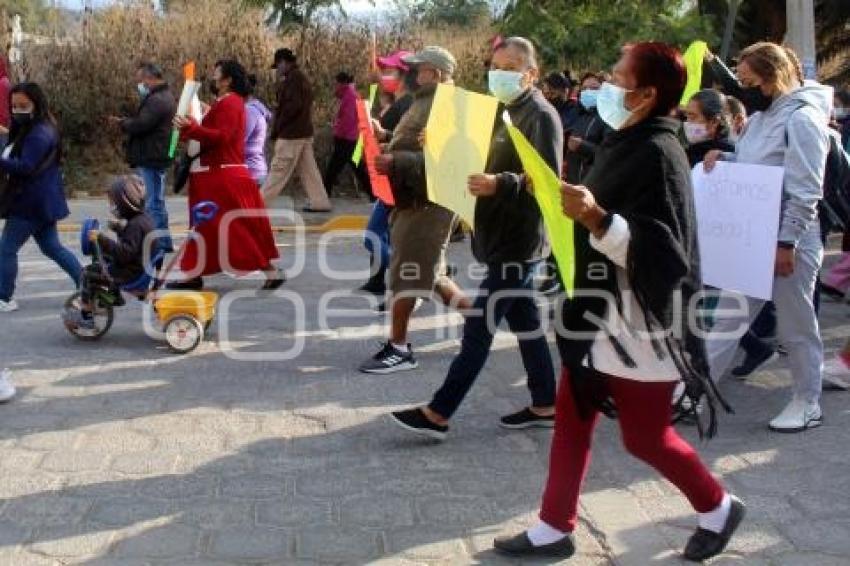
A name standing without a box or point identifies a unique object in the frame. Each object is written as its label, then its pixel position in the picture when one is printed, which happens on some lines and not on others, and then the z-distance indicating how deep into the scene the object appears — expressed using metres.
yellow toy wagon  6.75
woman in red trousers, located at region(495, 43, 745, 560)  3.47
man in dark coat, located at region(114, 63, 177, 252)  9.48
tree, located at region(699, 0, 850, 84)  18.84
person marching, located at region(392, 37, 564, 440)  4.97
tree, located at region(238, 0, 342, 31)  18.34
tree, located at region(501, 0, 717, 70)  14.94
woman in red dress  8.12
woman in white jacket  4.93
